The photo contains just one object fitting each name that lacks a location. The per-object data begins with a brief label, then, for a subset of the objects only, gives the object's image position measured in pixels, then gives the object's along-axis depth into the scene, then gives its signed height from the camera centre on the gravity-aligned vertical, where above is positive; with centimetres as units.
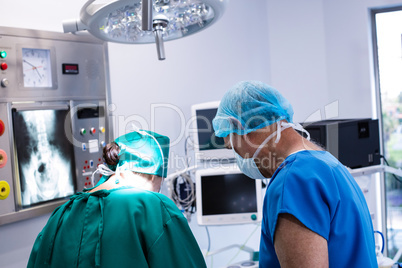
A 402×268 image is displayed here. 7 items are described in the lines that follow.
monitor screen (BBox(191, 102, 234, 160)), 254 -8
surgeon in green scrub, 142 -34
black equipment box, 231 -13
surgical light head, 135 +37
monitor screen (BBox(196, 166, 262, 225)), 228 -39
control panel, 193 +8
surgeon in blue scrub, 105 -19
